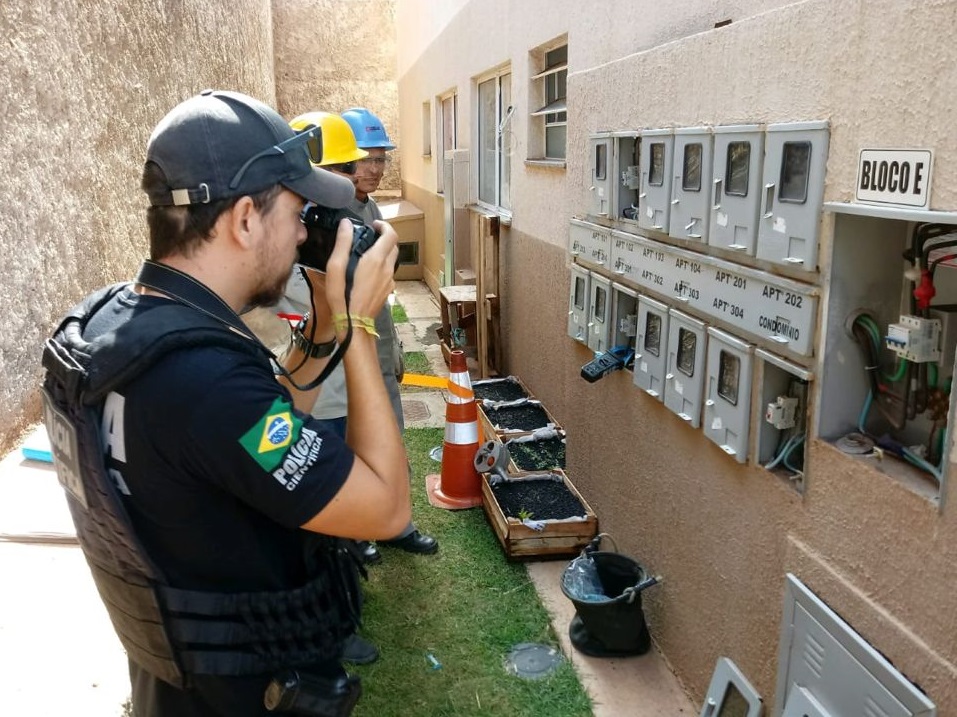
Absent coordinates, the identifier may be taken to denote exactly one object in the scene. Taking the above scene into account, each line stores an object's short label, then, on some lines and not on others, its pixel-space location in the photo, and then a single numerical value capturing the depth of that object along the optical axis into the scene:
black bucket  3.22
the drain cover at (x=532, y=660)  3.26
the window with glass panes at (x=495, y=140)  7.21
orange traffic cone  4.75
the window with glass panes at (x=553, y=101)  5.57
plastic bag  3.30
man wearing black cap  1.31
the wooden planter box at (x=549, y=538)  4.00
